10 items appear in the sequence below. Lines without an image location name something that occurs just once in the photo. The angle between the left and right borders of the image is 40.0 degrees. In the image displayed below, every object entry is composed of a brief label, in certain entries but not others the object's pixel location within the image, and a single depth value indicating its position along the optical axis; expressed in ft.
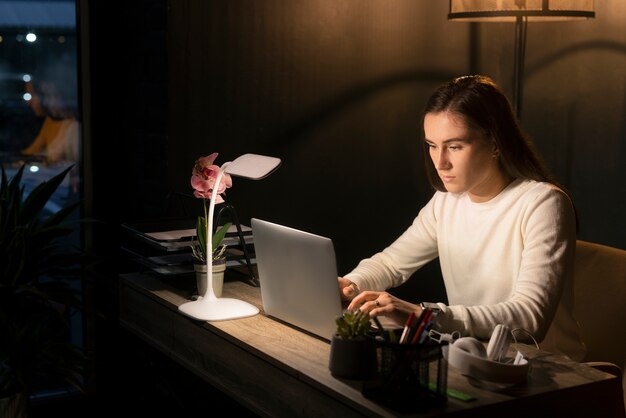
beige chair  7.90
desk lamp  7.07
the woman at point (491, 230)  6.57
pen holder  5.04
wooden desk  5.21
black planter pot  5.45
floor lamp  9.09
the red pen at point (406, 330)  5.42
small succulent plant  5.56
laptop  6.04
